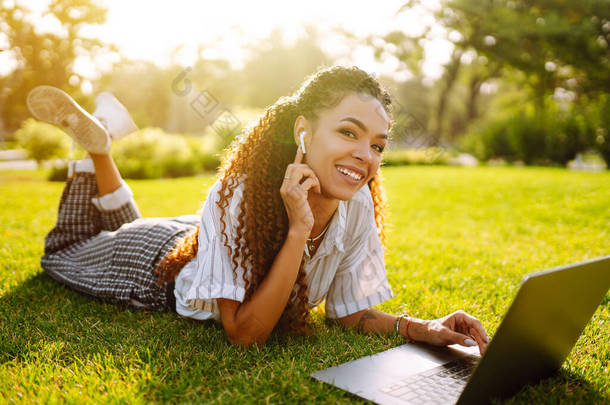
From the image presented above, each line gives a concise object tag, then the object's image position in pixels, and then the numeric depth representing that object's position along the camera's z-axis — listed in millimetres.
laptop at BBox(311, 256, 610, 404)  1644
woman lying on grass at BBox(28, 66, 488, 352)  2363
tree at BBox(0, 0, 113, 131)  23453
